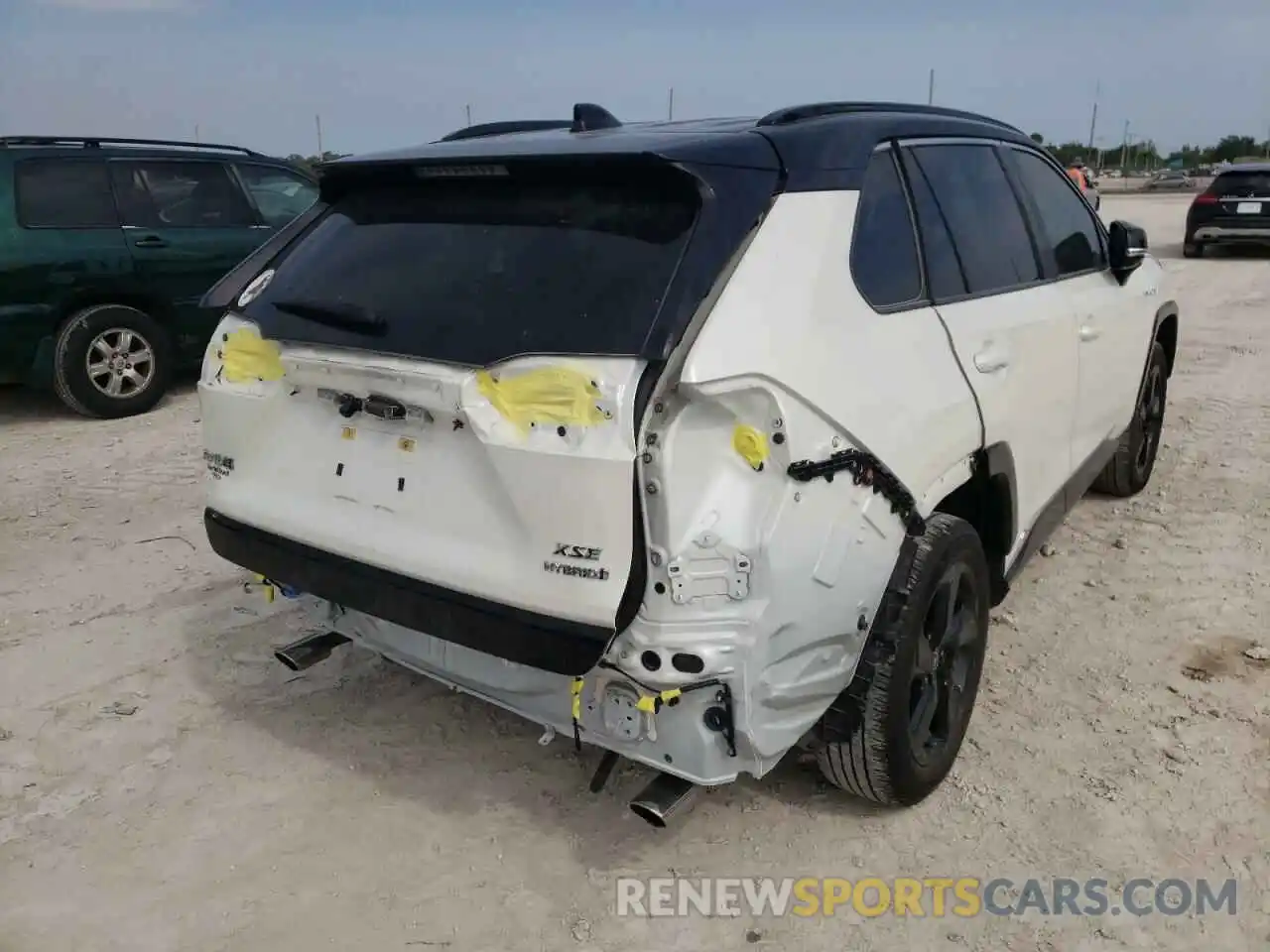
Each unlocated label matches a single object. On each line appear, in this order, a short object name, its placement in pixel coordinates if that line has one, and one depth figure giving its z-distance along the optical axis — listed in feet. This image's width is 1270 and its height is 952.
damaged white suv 7.22
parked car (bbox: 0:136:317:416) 23.62
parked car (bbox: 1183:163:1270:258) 50.57
